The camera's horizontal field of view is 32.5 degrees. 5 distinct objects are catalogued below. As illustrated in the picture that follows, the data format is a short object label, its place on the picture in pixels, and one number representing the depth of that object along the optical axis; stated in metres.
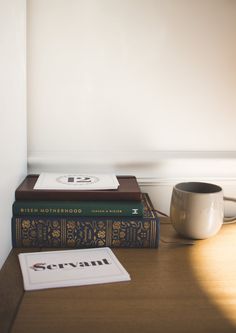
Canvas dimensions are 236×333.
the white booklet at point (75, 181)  0.80
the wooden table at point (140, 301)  0.53
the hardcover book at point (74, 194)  0.78
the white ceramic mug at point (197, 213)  0.78
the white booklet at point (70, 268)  0.63
